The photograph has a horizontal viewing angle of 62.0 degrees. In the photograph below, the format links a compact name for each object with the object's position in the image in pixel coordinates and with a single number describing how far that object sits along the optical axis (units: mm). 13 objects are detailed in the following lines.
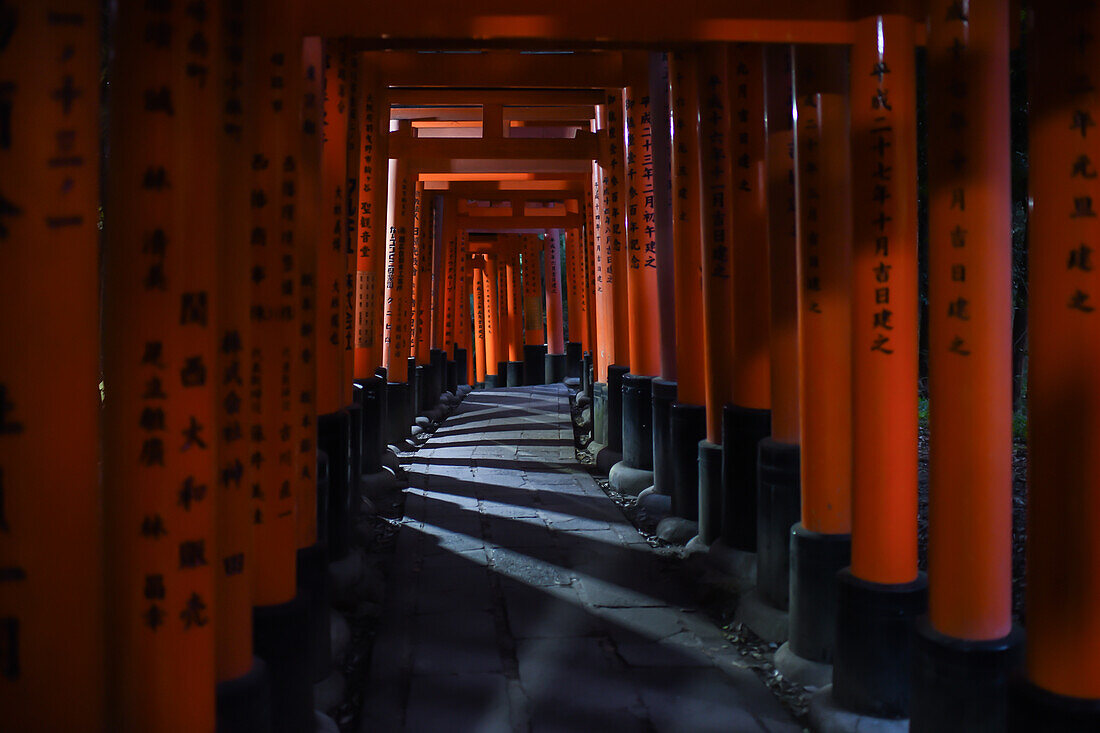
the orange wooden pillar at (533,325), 23203
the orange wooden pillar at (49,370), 1777
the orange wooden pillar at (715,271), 5379
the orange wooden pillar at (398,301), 10453
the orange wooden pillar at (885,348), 3186
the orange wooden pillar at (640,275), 7410
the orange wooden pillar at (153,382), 2096
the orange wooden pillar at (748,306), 4961
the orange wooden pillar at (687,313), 6172
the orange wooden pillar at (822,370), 3818
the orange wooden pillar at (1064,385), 2379
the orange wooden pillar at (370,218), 7633
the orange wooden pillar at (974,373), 2779
